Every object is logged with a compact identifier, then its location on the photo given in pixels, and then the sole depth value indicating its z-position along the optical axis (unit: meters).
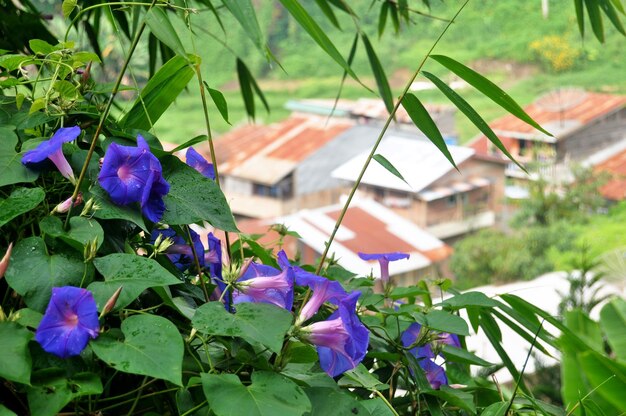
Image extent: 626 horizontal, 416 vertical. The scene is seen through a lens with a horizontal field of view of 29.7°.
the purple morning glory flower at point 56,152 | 1.41
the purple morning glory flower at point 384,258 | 1.88
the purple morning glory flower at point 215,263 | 1.57
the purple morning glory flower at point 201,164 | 1.69
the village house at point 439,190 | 43.43
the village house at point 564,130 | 45.78
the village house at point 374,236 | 35.13
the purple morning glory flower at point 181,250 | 1.59
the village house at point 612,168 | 46.45
